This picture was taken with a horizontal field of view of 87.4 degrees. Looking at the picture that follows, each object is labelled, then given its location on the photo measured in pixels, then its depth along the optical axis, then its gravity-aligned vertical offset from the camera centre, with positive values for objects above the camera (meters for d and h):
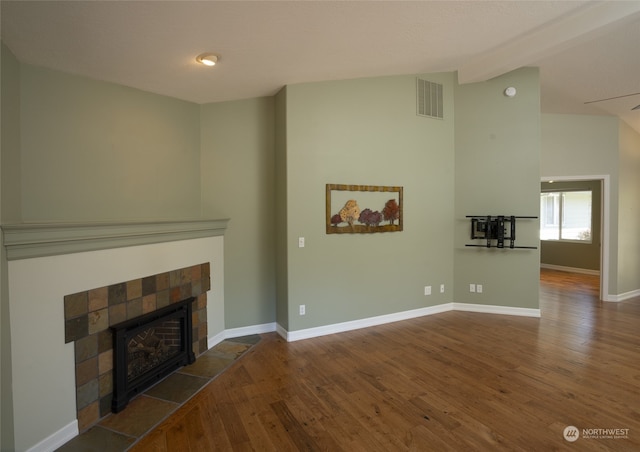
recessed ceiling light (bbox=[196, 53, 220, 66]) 2.60 +1.25
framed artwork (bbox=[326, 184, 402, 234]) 3.95 +0.10
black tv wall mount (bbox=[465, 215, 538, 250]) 4.48 -0.19
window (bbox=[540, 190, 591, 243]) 7.53 -0.01
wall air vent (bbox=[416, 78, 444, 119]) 4.49 +1.60
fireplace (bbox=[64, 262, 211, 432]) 2.26 -0.77
